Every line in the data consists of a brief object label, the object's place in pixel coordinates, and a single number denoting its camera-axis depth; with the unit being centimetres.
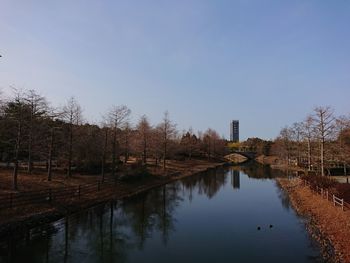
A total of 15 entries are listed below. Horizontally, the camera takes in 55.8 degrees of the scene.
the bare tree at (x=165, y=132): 6549
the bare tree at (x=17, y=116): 2638
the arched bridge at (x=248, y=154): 14359
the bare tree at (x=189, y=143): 10200
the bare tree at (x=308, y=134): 5148
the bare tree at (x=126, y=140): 5767
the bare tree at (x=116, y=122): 4184
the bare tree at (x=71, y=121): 3738
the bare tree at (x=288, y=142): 8911
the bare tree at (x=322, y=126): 4114
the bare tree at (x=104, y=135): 3809
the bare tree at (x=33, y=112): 2977
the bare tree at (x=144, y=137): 6081
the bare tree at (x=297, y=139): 7667
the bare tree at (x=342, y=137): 4187
